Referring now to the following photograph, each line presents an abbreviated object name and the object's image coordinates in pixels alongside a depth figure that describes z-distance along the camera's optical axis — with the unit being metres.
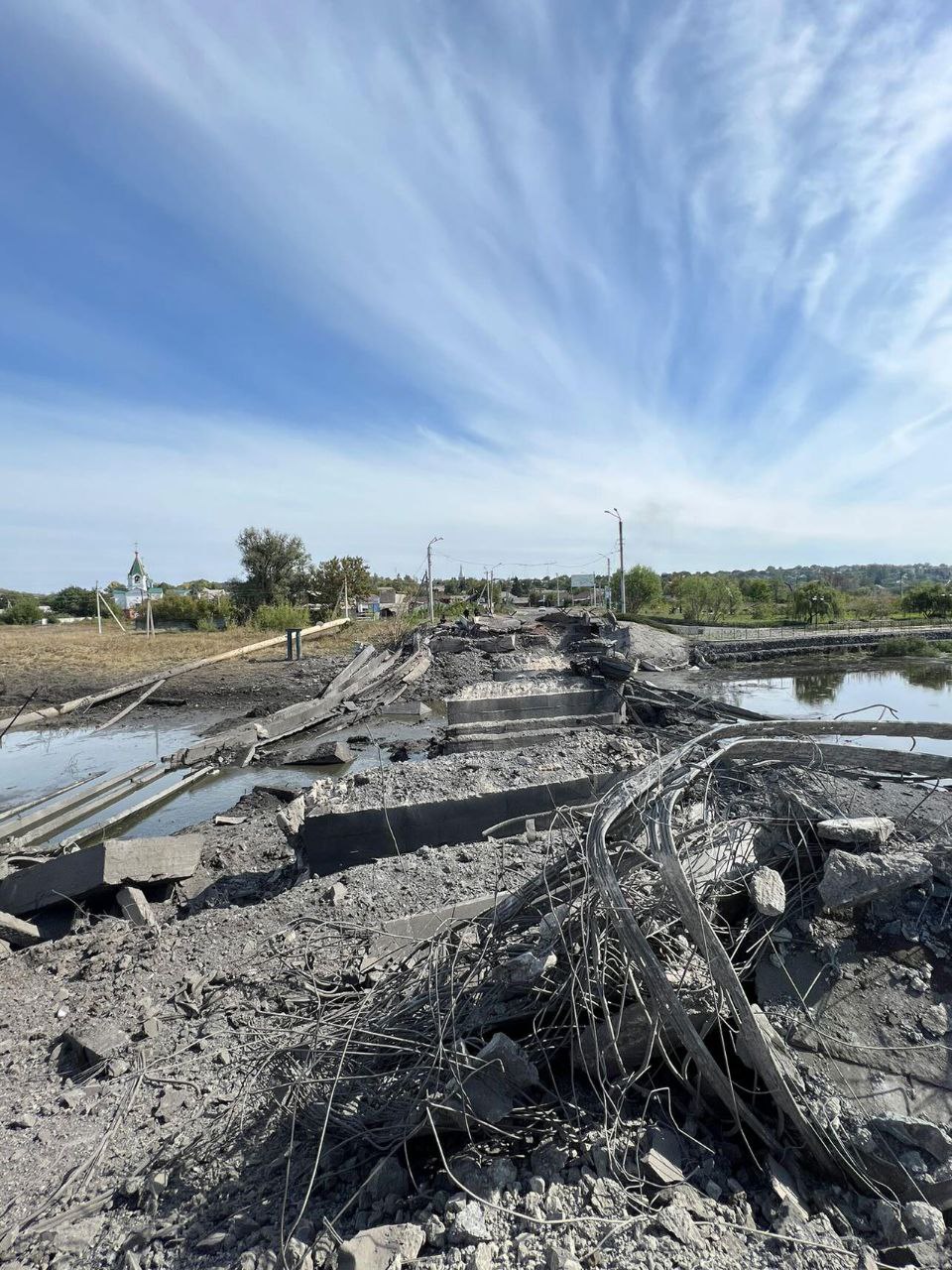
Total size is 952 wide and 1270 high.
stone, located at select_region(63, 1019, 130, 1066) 4.06
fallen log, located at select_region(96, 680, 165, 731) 17.72
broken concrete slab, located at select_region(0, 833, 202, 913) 6.30
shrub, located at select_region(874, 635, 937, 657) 37.25
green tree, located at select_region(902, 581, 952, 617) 57.53
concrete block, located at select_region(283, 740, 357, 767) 14.49
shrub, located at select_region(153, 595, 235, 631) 49.28
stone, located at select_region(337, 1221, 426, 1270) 2.18
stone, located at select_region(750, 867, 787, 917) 3.00
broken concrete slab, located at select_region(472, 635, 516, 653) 29.03
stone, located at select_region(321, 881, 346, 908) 5.58
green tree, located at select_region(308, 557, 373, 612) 51.44
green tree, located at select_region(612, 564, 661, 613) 71.25
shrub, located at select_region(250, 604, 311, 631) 42.97
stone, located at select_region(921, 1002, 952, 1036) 2.82
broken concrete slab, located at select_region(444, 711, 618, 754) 12.14
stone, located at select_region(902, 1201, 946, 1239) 2.26
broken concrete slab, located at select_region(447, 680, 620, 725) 16.28
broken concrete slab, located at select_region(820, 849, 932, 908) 3.07
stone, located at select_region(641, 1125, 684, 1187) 2.45
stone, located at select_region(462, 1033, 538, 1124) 2.61
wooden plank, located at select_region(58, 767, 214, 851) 9.27
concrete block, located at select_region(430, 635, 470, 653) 28.45
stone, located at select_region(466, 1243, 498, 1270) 2.19
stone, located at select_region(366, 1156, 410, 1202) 2.59
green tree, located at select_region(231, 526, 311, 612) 51.41
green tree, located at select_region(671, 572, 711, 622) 63.94
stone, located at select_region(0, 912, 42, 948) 6.00
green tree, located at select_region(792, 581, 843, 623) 60.66
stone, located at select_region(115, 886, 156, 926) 6.12
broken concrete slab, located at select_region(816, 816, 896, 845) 3.38
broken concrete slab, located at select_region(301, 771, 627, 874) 6.60
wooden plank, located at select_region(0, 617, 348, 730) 16.66
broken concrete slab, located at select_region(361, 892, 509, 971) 4.38
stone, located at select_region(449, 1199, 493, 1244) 2.29
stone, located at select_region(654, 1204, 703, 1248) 2.24
